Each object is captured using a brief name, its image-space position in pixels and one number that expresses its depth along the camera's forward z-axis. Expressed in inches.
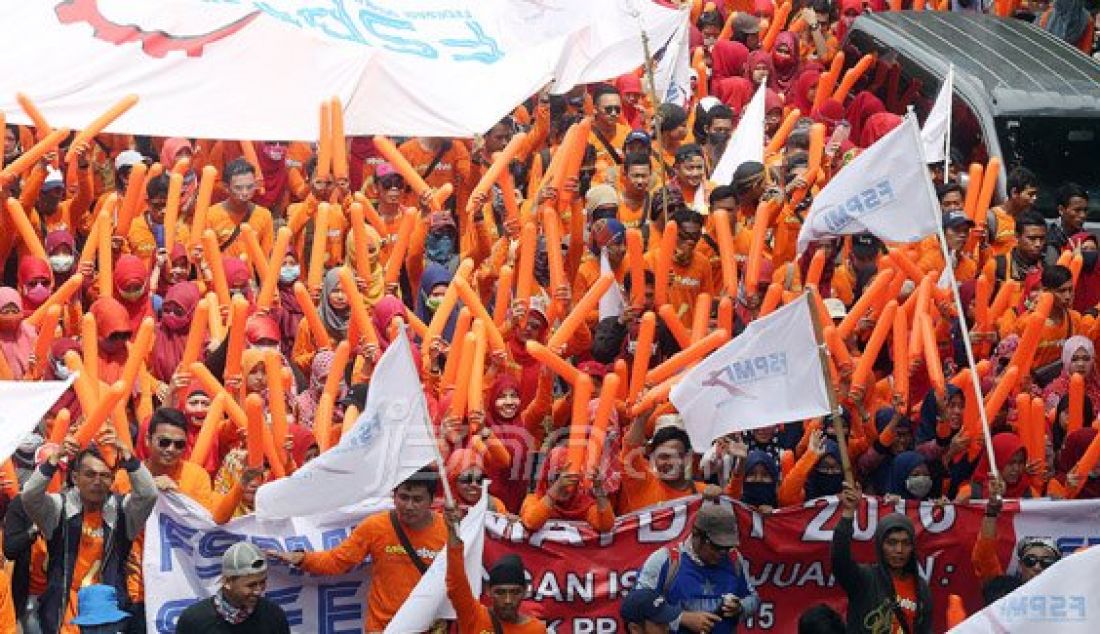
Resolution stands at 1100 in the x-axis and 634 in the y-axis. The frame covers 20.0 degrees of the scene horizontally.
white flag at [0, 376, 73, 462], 464.4
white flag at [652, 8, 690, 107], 721.6
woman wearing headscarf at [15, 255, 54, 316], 593.0
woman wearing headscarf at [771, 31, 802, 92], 802.8
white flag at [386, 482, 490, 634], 471.8
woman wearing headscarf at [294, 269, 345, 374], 591.8
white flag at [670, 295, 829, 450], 502.3
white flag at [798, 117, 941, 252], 560.4
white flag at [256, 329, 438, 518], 475.8
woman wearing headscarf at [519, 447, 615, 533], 506.3
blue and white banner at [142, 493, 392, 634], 496.1
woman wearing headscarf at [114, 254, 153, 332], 589.9
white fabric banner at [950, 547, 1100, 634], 430.6
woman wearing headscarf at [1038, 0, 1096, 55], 852.6
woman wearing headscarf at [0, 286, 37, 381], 567.8
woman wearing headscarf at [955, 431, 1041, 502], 545.0
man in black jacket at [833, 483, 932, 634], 496.4
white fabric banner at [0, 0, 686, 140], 663.8
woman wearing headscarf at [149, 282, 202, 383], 585.6
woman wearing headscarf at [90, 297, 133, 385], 569.0
